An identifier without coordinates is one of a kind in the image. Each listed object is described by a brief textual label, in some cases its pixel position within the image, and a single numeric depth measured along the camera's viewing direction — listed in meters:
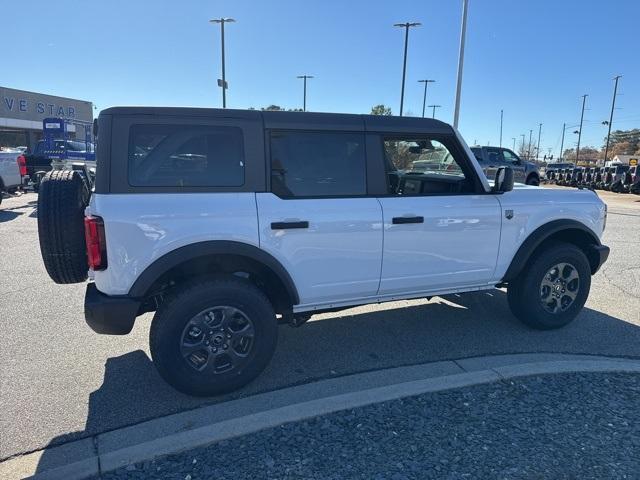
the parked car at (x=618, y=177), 24.80
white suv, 2.90
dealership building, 40.22
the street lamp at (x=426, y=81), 44.62
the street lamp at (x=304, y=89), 43.64
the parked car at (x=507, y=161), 18.05
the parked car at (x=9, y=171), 12.40
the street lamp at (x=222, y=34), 27.94
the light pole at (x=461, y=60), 17.70
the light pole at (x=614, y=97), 49.26
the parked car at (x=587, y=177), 28.86
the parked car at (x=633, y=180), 21.09
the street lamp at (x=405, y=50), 31.20
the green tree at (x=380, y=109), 41.88
